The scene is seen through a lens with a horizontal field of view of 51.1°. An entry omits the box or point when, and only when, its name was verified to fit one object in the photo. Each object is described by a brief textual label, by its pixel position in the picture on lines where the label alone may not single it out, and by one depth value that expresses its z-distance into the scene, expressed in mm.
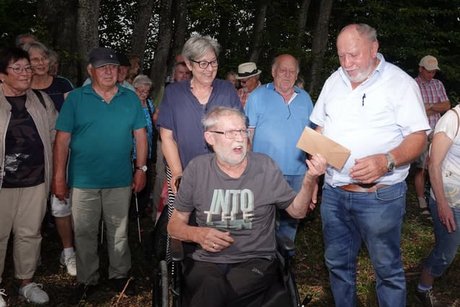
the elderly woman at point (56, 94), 4496
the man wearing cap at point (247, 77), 6855
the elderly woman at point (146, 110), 5863
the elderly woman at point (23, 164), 3721
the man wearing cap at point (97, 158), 3896
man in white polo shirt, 3018
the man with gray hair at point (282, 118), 4473
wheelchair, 2787
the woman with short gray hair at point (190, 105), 3672
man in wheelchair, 2975
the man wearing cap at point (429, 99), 6927
